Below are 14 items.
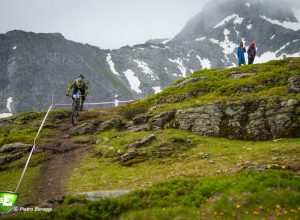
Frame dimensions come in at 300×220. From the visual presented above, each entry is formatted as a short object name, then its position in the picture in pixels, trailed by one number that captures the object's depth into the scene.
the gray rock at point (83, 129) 27.33
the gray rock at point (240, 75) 30.47
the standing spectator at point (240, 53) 40.06
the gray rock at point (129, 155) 19.61
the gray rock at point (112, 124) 27.59
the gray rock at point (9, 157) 21.81
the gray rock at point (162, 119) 25.04
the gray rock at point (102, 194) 12.98
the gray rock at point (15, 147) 23.13
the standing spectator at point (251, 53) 39.25
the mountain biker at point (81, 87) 29.98
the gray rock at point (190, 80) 33.32
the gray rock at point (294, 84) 23.53
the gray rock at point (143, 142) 21.17
